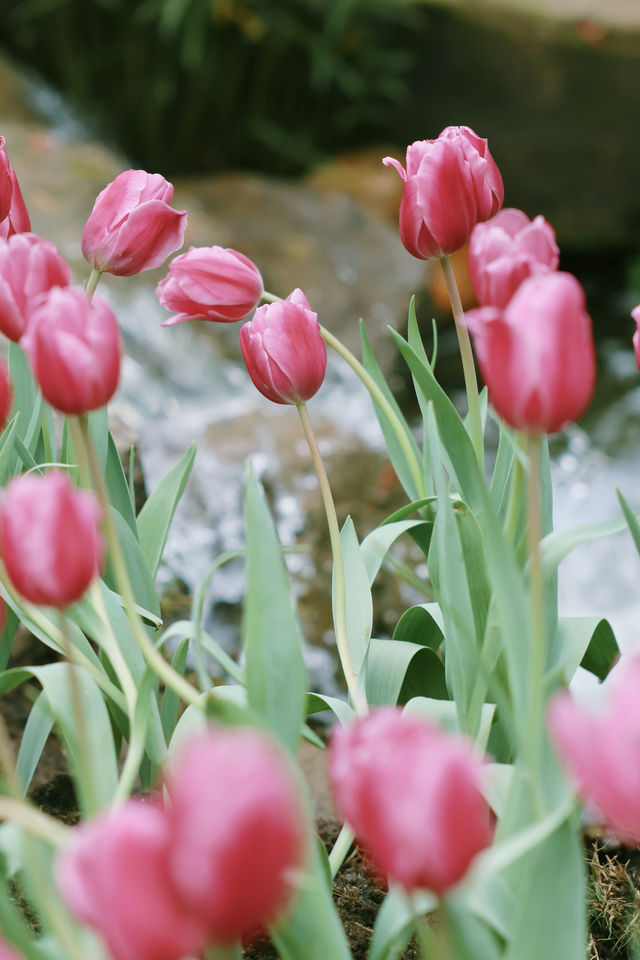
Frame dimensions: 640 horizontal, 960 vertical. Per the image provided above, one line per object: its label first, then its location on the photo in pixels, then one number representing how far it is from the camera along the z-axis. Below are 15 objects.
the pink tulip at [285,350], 2.32
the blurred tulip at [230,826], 1.75
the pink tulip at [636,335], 2.26
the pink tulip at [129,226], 2.34
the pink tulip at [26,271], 2.24
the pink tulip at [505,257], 2.21
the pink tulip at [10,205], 2.34
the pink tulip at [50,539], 2.13
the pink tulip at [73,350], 2.17
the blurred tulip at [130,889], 1.83
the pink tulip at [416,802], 1.93
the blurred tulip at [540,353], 2.14
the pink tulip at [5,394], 2.20
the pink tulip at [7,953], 2.04
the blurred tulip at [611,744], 1.98
